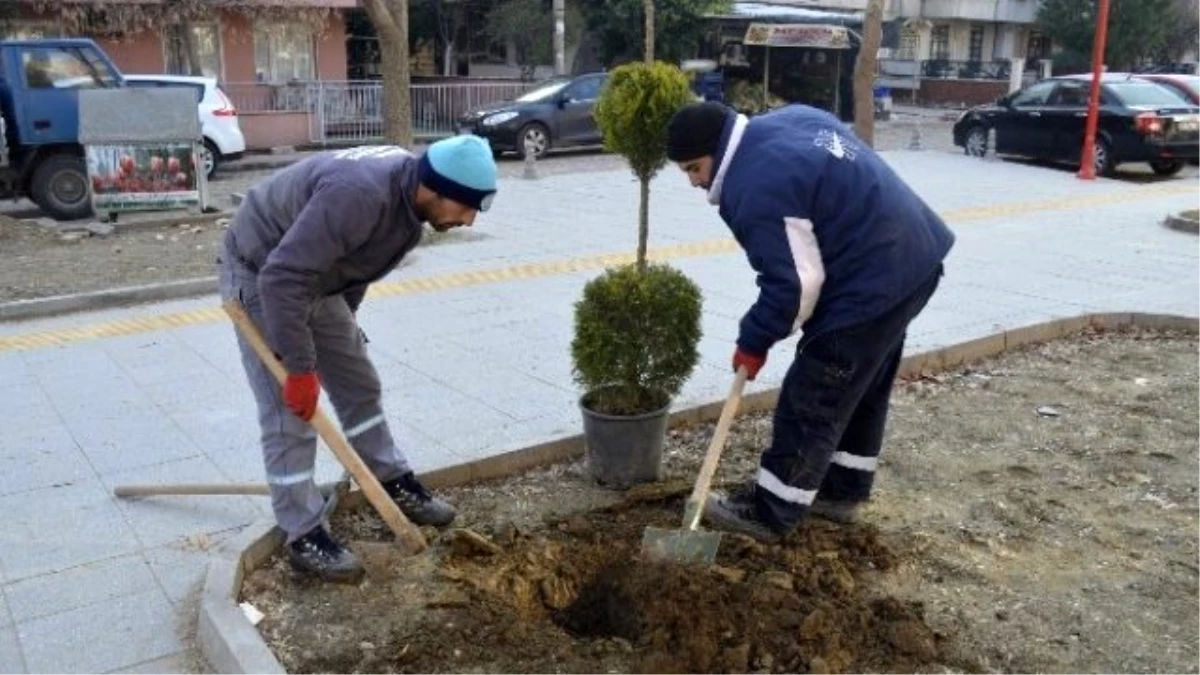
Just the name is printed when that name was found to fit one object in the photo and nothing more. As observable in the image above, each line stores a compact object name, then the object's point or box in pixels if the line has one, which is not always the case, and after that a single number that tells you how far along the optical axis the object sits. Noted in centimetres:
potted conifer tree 431
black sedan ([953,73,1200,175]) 1573
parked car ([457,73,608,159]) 1806
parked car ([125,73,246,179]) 1547
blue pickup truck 1212
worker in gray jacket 341
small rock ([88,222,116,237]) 1088
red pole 1574
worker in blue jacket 371
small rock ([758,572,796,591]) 371
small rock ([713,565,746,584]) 375
